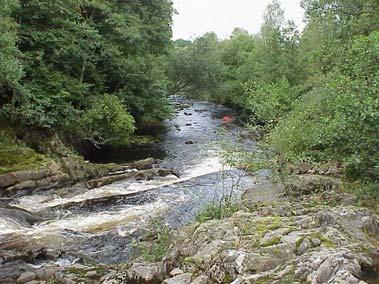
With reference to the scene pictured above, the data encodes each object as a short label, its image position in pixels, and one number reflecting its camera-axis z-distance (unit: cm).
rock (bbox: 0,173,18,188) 1680
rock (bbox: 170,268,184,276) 845
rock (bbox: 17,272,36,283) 1032
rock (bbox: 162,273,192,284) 798
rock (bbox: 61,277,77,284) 997
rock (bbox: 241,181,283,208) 1537
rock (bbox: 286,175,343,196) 1553
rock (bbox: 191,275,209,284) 763
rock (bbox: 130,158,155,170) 2253
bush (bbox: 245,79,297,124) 1488
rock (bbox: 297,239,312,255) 790
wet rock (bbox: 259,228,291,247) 843
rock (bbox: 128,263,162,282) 909
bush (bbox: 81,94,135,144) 2377
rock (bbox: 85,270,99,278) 1060
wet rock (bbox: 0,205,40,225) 1431
